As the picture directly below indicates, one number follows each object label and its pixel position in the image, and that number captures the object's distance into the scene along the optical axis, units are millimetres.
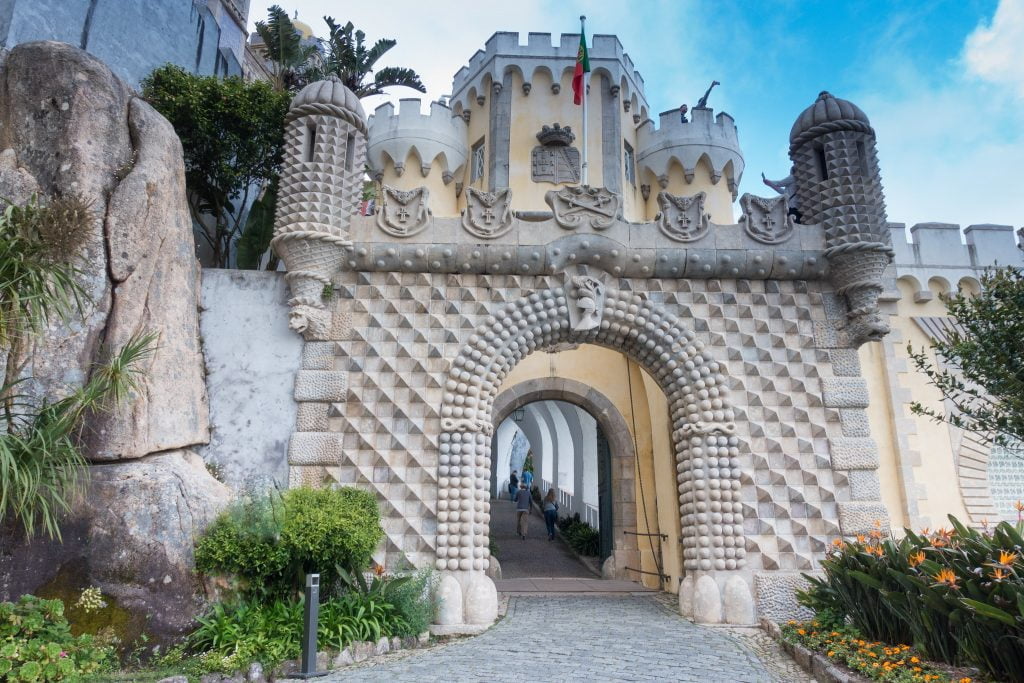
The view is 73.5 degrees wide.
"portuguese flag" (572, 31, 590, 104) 12820
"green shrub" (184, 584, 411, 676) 5930
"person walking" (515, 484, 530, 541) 17203
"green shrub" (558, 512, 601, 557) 15305
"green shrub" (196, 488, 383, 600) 6762
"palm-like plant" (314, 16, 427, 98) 15922
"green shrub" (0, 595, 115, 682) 4992
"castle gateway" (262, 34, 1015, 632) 8531
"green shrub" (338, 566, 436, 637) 7227
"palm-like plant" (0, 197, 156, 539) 5949
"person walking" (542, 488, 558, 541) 17541
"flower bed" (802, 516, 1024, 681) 4691
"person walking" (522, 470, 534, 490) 24016
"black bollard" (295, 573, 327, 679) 5840
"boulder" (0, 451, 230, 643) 6219
